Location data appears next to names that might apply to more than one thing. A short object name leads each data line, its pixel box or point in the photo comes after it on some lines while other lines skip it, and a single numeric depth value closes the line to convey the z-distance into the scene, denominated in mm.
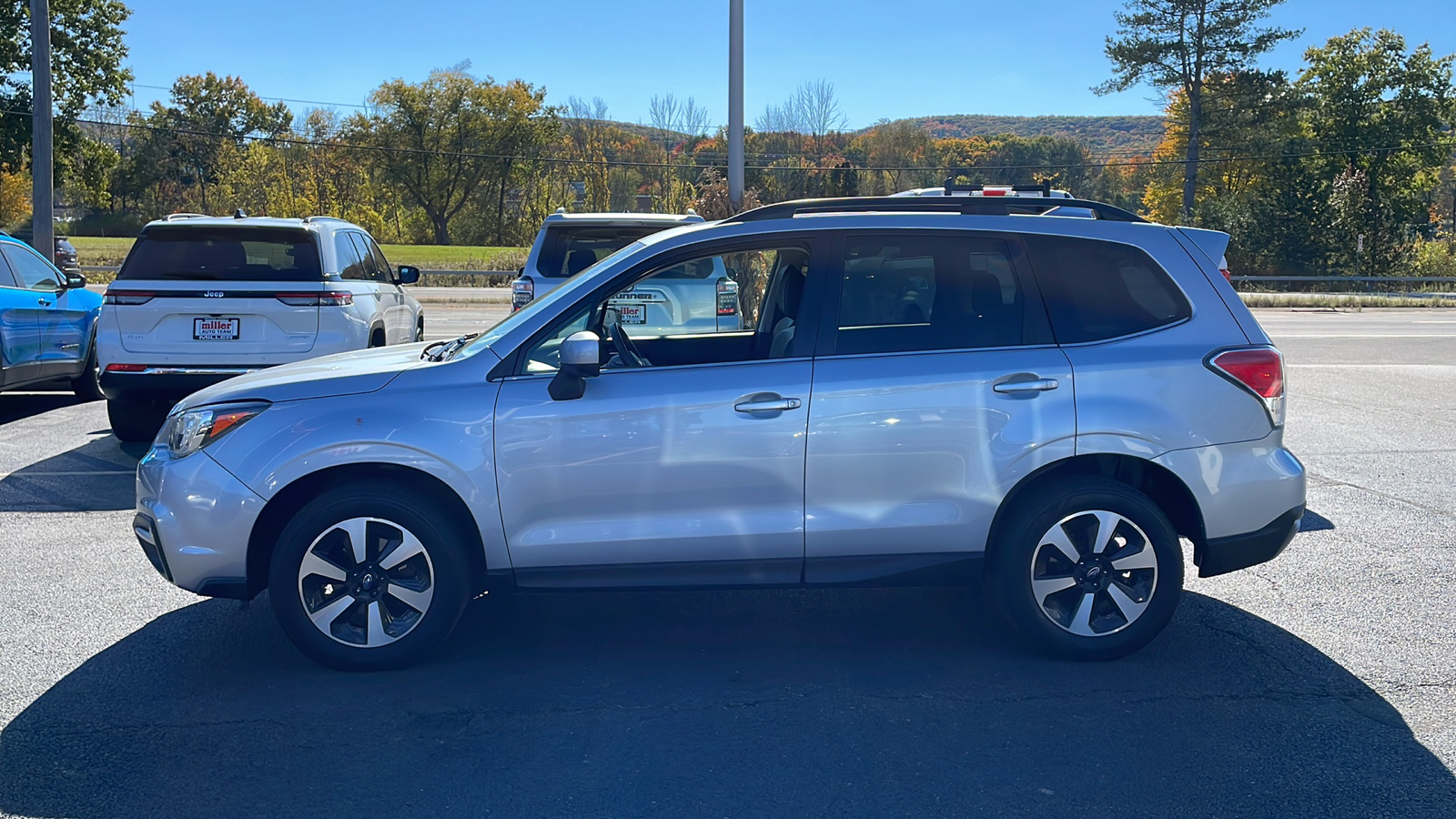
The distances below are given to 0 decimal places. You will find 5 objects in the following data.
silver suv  4570
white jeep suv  8961
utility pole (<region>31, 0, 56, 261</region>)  20625
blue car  10391
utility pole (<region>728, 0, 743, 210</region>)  13578
